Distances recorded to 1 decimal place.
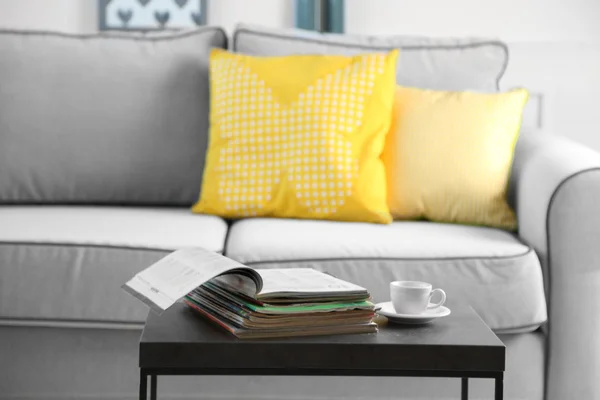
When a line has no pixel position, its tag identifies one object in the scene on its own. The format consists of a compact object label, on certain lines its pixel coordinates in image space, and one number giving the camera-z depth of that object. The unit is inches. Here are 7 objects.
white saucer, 90.9
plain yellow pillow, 127.7
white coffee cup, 91.3
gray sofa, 111.9
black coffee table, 85.7
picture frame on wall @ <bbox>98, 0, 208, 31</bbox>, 188.8
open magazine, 87.3
